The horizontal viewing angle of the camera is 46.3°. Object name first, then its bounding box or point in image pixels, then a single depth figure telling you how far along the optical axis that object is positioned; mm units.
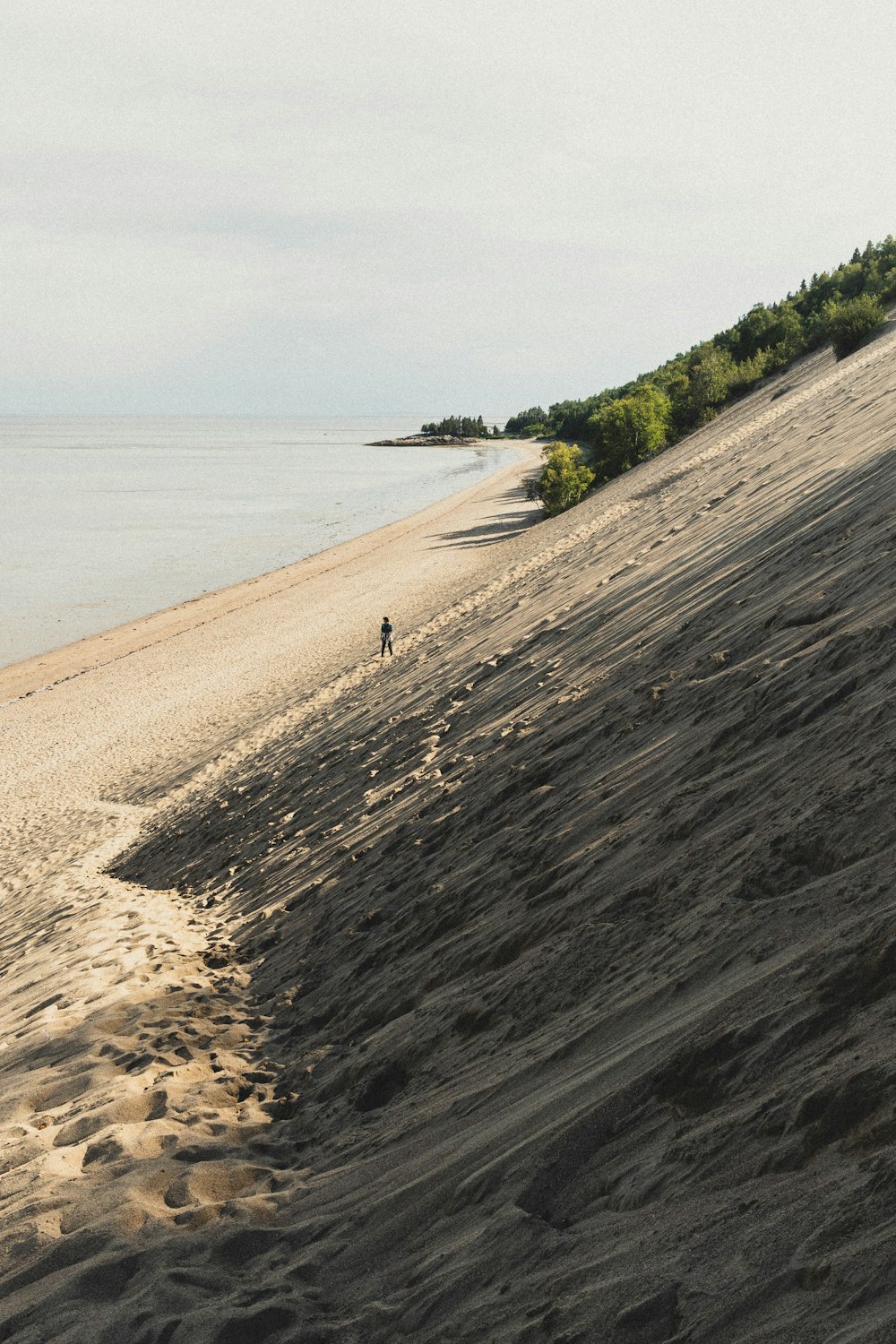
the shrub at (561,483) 39531
